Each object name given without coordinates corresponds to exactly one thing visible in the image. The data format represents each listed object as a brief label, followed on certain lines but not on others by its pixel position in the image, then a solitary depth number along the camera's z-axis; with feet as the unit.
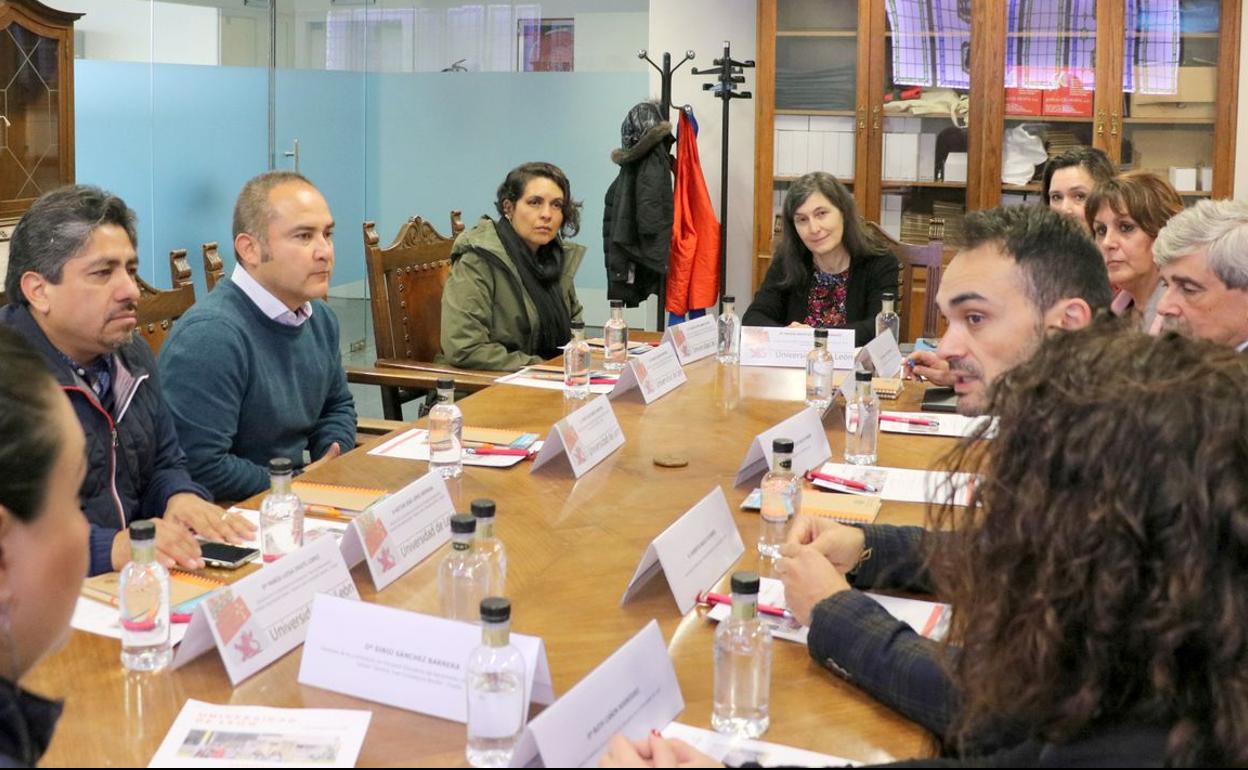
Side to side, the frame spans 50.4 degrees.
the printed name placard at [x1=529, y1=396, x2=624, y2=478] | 8.55
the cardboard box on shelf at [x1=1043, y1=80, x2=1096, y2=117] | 20.89
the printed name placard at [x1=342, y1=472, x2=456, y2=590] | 6.42
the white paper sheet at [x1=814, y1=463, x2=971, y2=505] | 8.14
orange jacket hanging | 21.26
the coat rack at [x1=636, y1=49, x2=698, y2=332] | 21.75
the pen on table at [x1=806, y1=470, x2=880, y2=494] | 8.27
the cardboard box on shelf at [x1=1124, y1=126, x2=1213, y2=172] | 20.49
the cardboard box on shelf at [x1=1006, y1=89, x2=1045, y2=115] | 20.98
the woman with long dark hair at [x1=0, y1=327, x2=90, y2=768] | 3.88
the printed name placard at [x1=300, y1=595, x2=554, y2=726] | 4.95
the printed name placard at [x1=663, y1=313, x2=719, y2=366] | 12.83
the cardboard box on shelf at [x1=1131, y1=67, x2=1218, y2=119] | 20.40
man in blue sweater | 9.65
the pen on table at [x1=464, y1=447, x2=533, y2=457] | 8.95
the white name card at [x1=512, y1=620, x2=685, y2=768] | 4.32
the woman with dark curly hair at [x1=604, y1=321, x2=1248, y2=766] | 3.50
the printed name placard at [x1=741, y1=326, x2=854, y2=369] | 12.81
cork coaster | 8.80
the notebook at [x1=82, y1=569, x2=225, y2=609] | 6.14
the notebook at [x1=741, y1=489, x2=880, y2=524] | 7.66
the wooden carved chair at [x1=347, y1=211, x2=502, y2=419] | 13.23
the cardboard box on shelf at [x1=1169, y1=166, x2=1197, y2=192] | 20.52
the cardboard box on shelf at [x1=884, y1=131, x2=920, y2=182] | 21.58
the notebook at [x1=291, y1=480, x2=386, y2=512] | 7.67
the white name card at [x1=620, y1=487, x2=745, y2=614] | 6.13
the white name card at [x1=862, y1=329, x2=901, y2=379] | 12.39
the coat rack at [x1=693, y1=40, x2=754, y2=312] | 21.16
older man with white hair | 9.50
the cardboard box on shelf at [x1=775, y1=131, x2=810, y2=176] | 21.86
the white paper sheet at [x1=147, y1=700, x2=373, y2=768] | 4.59
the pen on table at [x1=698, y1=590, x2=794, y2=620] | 6.08
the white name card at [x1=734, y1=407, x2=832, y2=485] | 8.30
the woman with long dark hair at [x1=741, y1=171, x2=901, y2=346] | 15.14
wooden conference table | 4.85
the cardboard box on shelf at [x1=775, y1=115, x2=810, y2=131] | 21.79
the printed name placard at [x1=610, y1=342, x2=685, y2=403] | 10.96
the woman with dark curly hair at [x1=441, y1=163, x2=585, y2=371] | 14.25
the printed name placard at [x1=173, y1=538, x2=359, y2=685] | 5.28
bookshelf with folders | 20.45
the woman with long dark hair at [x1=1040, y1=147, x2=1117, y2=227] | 14.85
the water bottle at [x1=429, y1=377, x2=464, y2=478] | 8.66
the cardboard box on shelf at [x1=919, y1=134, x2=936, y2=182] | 21.54
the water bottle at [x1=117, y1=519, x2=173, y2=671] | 5.38
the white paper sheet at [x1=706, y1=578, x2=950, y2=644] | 5.88
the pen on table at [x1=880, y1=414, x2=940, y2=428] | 10.22
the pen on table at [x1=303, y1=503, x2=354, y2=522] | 7.48
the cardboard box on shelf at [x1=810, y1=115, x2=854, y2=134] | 21.75
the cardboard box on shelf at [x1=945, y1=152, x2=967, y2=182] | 21.42
